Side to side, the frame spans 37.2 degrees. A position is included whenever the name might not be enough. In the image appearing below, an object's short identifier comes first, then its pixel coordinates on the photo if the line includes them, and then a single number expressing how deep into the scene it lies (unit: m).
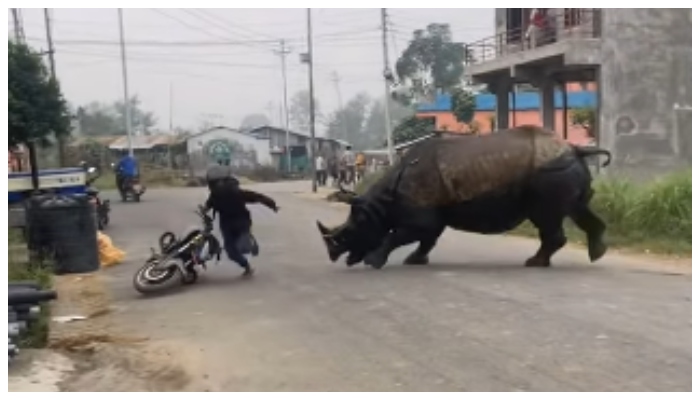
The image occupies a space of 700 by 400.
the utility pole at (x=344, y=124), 68.61
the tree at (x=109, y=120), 70.25
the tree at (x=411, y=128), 36.16
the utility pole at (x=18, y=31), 17.56
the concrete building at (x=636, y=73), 21.17
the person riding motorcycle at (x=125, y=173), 25.34
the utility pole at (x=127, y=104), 40.44
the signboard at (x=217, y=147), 41.50
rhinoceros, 10.96
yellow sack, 12.98
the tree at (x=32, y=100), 15.30
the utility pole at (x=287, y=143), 48.84
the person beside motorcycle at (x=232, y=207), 10.64
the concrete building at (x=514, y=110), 33.94
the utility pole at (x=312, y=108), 33.34
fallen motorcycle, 10.09
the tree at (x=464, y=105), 34.84
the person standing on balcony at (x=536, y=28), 24.11
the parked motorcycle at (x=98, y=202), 17.78
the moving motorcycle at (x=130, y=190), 25.34
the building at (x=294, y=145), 47.44
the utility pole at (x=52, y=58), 28.40
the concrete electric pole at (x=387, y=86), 32.19
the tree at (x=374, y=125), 69.19
